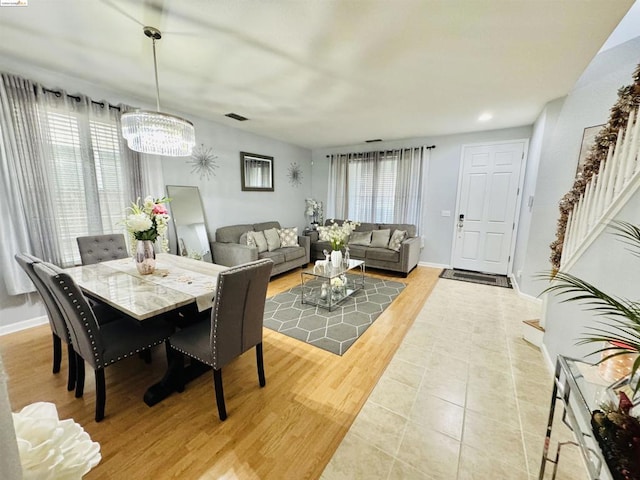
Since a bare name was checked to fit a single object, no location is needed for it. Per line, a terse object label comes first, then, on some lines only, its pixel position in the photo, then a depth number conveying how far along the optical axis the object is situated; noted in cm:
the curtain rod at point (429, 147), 483
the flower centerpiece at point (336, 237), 335
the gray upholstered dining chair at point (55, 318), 164
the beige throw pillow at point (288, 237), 471
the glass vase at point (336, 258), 341
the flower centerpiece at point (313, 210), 604
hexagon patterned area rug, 255
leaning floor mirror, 370
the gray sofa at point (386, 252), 443
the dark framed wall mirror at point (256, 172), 463
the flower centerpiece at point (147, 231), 202
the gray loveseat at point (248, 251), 386
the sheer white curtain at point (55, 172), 238
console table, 86
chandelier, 195
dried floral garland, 143
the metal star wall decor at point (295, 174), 570
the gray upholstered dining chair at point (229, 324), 152
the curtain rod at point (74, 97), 252
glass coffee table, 323
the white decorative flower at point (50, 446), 41
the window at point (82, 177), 263
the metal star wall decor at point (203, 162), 388
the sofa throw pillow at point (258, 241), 419
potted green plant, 73
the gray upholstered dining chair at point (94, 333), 145
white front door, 430
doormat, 414
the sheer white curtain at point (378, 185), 502
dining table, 160
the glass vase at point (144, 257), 209
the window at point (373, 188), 525
